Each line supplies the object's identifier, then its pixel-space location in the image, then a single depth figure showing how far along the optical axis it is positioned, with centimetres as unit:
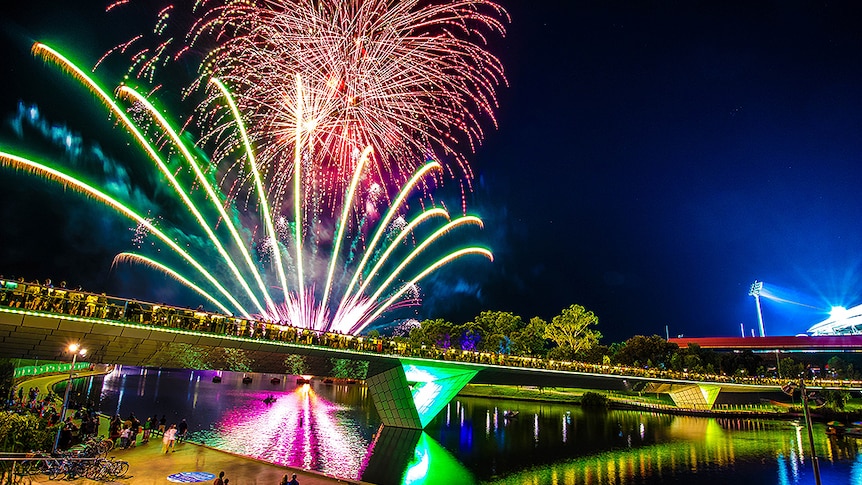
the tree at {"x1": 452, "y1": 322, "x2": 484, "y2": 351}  12079
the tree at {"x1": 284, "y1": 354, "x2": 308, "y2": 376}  4157
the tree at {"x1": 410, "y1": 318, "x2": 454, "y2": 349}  11938
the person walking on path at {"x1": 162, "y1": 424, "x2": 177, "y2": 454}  2828
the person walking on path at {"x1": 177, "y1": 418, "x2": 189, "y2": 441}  3377
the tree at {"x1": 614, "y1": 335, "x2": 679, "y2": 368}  10462
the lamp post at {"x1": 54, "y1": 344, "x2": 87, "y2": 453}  2567
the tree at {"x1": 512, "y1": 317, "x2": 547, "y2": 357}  11438
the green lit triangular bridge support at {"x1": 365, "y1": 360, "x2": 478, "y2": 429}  5269
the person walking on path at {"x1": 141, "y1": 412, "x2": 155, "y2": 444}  3180
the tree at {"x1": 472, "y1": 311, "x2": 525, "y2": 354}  11712
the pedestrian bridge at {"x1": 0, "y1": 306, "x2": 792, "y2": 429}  2766
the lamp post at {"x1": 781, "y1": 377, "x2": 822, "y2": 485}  2361
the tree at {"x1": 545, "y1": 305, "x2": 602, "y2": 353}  11494
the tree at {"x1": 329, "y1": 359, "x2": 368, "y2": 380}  4545
